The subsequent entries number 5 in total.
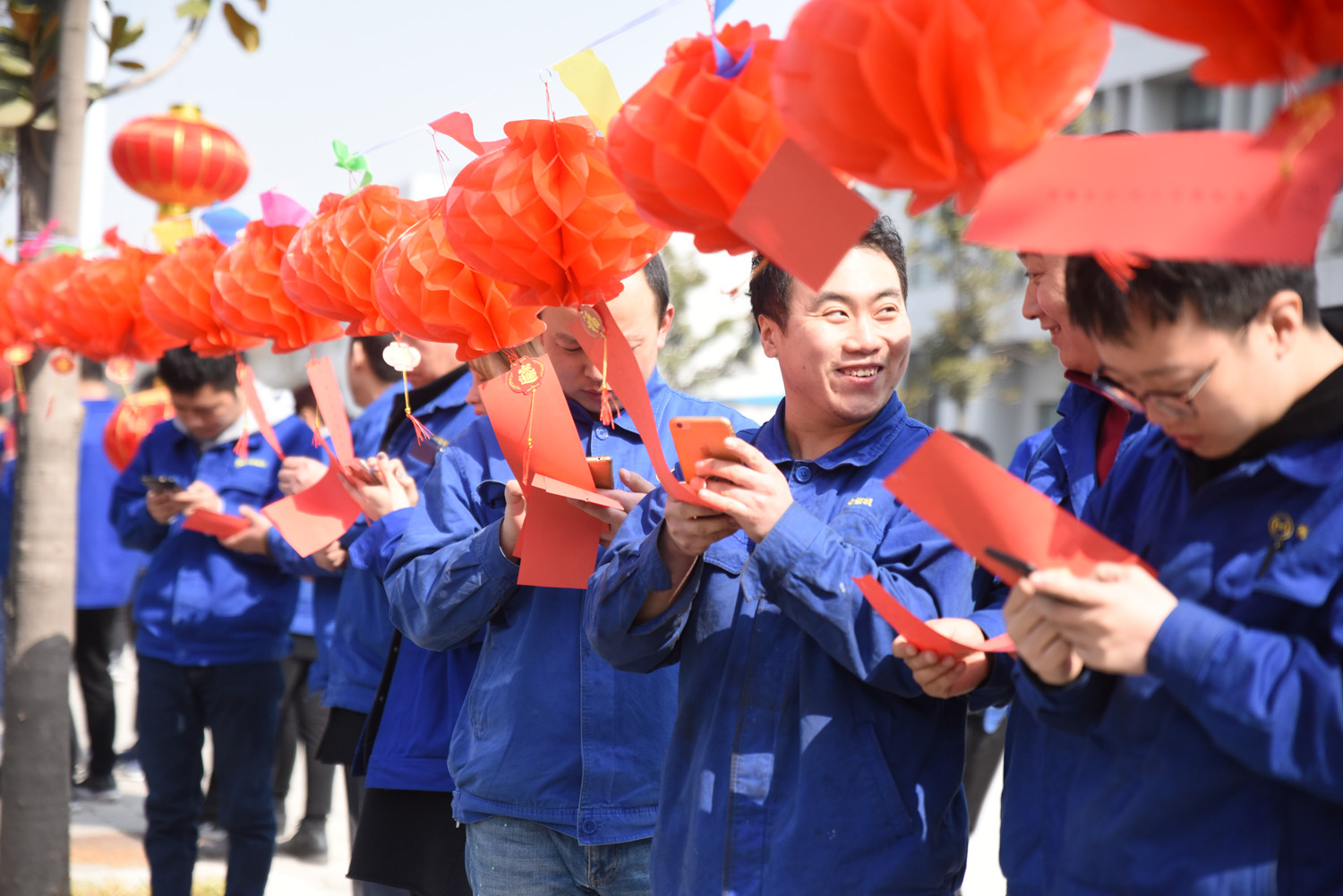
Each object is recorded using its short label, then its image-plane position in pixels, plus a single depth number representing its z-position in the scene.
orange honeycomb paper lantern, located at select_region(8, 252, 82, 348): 4.12
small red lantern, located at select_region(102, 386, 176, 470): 5.61
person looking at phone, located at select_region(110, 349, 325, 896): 3.80
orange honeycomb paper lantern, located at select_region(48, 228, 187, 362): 3.96
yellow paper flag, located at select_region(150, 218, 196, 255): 3.99
